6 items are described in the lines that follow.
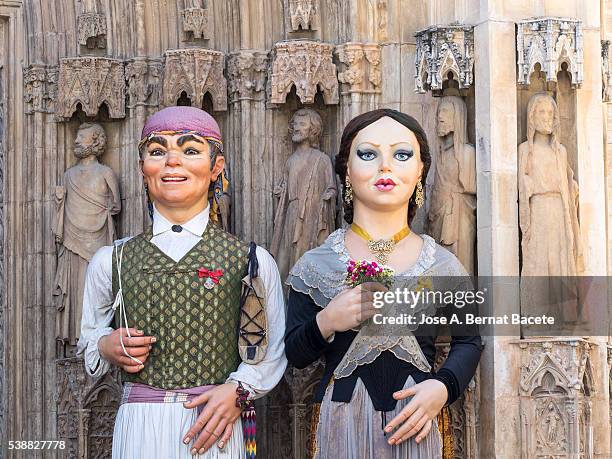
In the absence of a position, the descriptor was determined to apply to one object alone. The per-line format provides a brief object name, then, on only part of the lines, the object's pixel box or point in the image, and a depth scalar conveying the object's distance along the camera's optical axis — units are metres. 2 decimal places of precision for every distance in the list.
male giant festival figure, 10.19
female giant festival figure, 9.98
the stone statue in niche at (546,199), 10.80
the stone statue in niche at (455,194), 11.01
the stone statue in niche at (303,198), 11.35
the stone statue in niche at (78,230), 11.71
